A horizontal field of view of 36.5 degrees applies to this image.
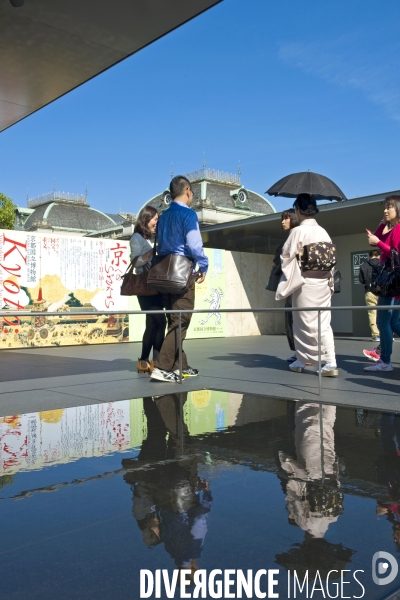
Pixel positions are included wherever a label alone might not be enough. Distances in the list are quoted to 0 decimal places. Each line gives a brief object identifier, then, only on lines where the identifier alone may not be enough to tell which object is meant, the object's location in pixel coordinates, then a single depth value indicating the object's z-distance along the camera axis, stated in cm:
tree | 3491
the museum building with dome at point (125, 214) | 5016
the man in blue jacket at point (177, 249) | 626
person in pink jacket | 674
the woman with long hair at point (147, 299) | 696
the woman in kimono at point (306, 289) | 669
